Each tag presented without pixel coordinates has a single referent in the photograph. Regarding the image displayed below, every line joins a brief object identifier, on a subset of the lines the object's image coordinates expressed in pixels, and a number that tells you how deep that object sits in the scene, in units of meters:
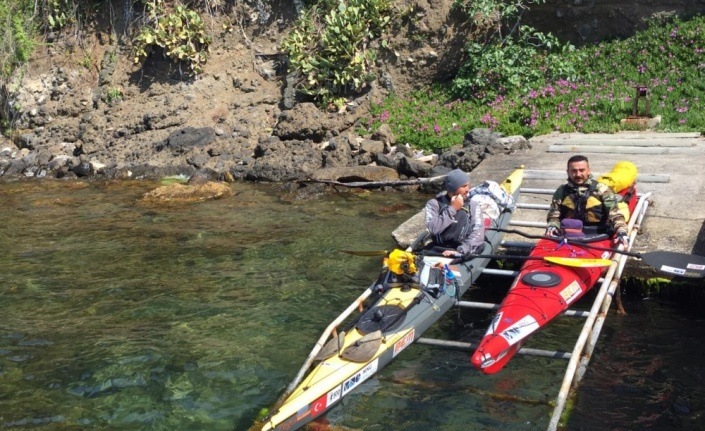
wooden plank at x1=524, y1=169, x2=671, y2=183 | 10.40
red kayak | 6.49
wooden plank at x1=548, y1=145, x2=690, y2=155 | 11.84
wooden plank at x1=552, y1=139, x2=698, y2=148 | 12.17
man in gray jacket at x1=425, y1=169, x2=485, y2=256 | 8.23
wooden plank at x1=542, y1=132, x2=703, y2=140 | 12.79
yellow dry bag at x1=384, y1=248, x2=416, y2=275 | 7.43
